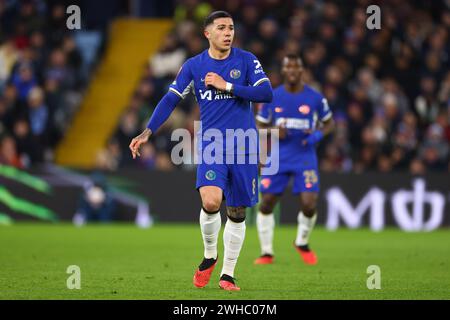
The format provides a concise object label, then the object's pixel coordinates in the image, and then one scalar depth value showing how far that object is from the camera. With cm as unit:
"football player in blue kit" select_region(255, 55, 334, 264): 1421
